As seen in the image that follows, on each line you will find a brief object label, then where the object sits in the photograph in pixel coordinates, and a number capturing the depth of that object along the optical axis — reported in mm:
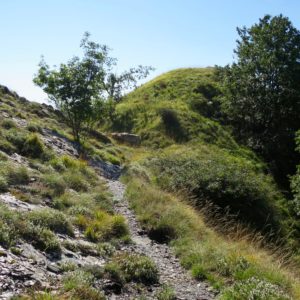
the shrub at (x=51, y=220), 9281
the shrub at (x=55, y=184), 12335
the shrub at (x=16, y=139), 16733
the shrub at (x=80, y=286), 6516
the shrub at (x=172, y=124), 33312
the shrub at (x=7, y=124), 19439
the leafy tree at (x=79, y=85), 23922
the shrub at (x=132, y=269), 8062
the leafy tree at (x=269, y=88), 31344
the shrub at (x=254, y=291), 7039
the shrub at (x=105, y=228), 10203
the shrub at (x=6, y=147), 15513
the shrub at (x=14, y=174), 12000
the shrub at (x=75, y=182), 14203
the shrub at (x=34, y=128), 21312
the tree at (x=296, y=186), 19606
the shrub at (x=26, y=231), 8016
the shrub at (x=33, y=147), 16512
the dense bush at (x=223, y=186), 18234
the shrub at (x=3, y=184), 11108
